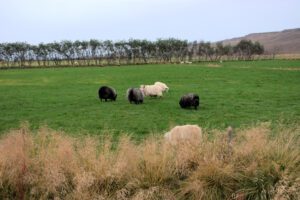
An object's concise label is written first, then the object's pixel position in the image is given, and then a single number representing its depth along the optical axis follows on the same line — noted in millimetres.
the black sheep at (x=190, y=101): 20422
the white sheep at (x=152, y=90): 26156
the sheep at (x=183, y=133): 9272
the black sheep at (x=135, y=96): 23281
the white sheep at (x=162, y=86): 27356
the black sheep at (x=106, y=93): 25109
